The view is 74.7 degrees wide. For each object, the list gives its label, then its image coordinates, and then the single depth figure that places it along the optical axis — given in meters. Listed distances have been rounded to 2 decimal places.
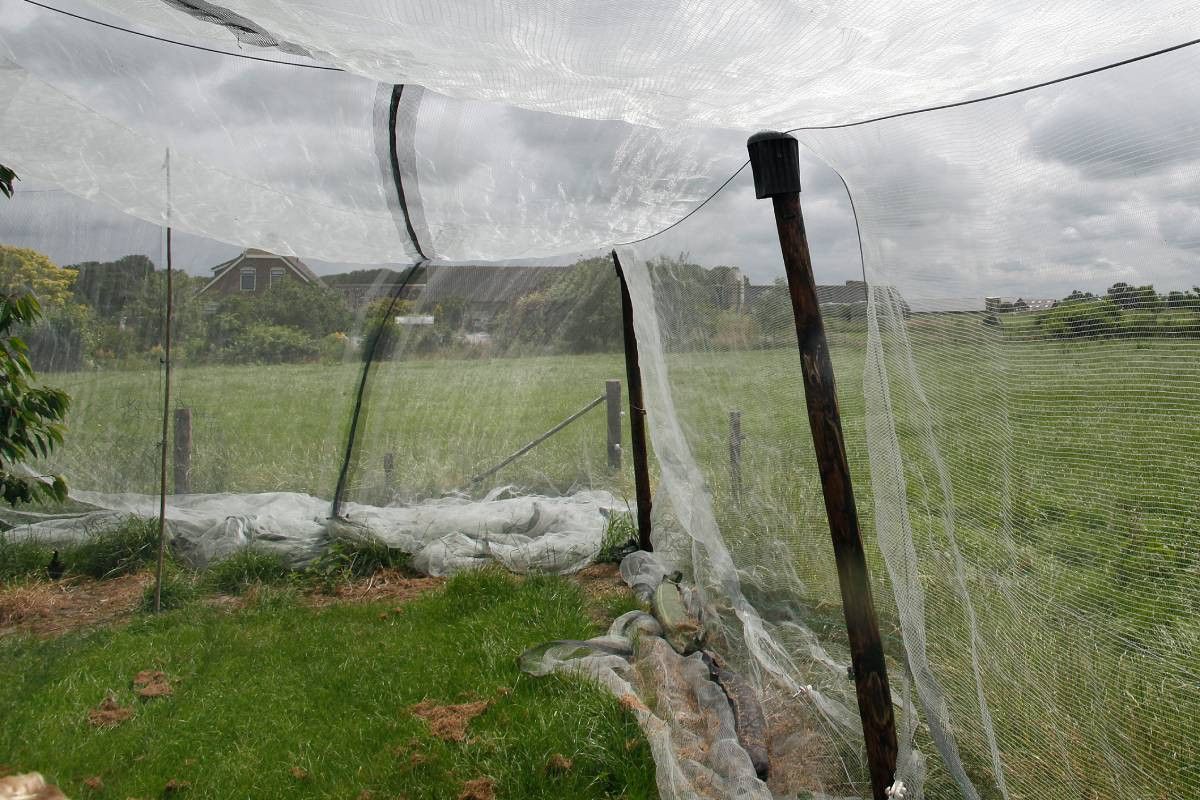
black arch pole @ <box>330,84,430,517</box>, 4.94
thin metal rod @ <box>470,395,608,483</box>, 5.10
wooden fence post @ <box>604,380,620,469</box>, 5.21
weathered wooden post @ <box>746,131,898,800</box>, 1.91
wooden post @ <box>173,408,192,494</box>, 4.51
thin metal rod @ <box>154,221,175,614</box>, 3.67
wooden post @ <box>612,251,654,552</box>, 4.39
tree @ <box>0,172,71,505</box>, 3.29
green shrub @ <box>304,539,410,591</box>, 4.47
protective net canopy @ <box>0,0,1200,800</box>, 1.32
